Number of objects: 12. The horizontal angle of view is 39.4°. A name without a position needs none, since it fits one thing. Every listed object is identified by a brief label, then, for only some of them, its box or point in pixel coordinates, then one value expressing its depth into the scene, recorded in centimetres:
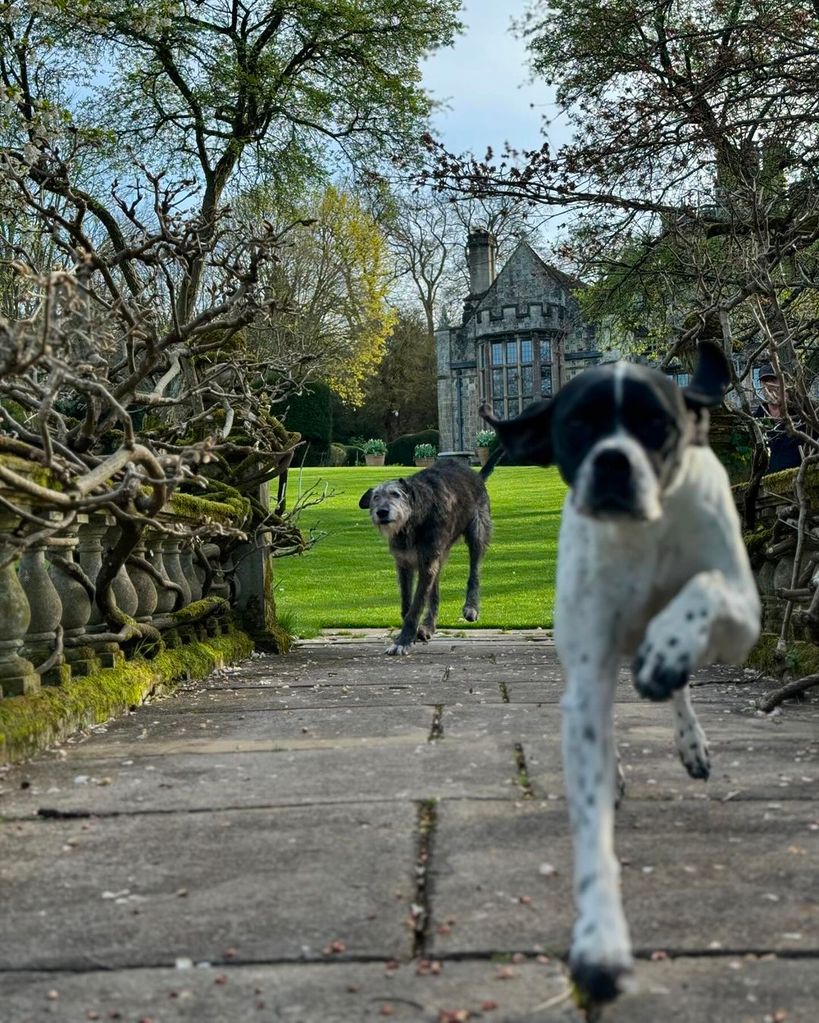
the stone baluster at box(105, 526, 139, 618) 662
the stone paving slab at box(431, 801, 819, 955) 246
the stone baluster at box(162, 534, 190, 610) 800
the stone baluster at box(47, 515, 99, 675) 580
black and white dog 214
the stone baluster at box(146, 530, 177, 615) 748
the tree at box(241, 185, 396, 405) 4203
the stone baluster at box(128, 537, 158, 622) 710
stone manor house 6153
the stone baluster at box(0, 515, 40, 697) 491
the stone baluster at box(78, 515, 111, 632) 621
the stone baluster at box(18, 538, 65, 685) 533
